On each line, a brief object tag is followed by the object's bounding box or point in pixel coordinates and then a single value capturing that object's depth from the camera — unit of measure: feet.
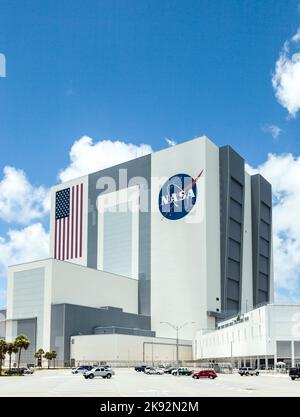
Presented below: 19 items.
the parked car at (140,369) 339.51
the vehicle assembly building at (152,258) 453.99
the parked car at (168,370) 289.10
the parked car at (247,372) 268.21
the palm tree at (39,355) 415.03
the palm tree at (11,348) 321.11
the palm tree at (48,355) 410.72
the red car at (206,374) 220.64
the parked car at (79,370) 297.80
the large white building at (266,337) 306.14
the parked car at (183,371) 266.36
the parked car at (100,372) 220.27
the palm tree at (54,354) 413.18
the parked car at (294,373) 202.18
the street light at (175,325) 478.43
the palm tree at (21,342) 345.31
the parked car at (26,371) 299.85
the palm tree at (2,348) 305.94
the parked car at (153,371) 284.82
